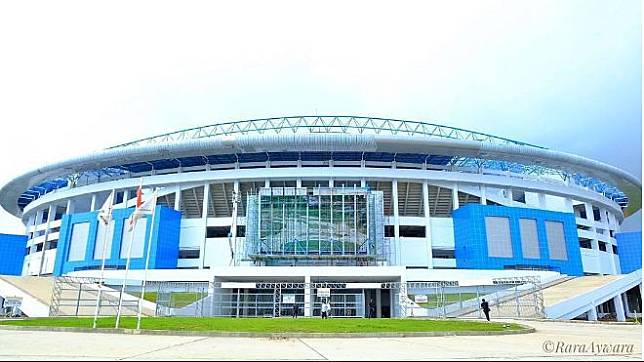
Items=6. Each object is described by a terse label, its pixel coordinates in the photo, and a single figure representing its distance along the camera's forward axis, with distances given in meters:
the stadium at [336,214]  43.53
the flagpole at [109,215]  19.65
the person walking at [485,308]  23.45
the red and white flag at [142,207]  18.33
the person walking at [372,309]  40.75
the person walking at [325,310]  29.63
